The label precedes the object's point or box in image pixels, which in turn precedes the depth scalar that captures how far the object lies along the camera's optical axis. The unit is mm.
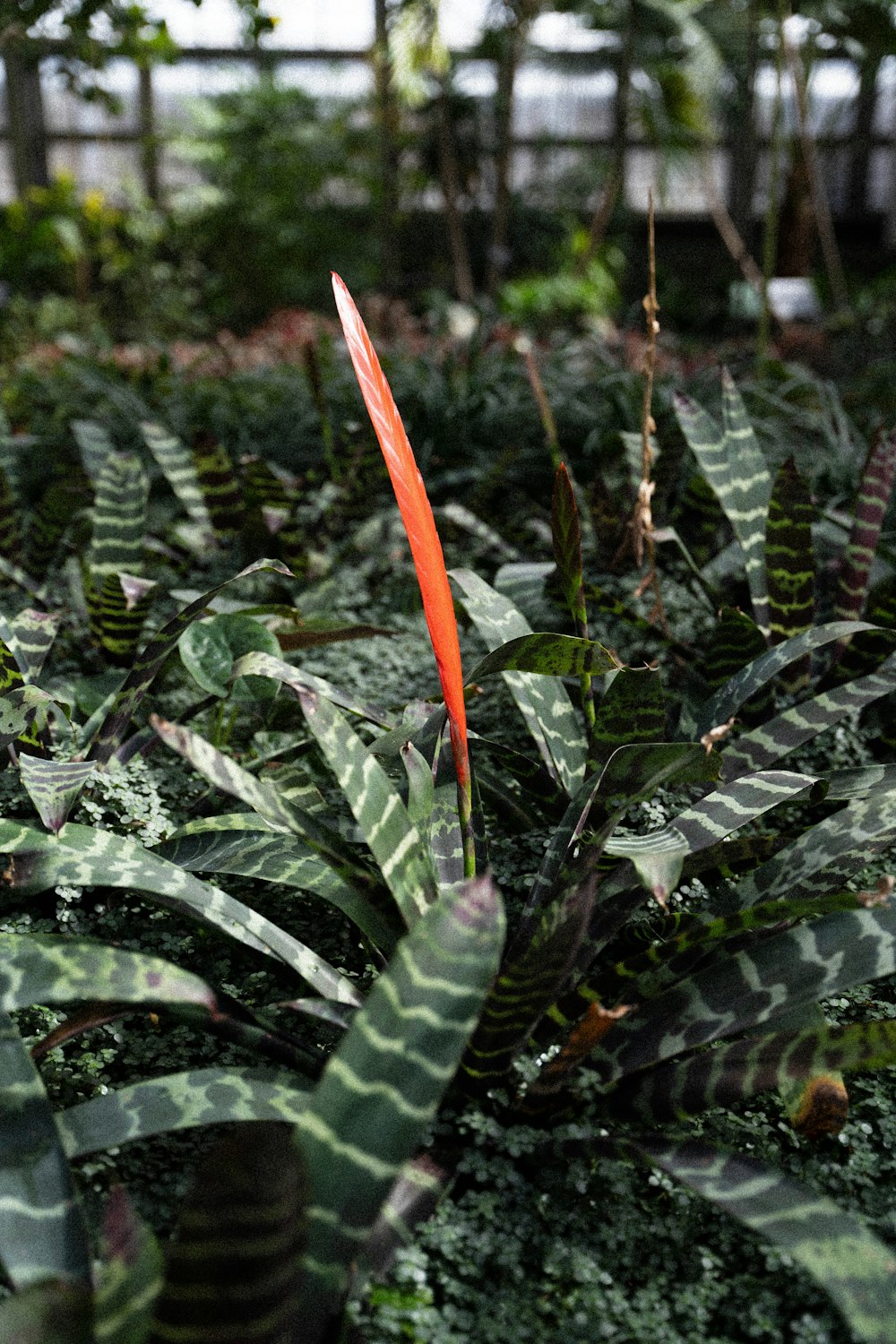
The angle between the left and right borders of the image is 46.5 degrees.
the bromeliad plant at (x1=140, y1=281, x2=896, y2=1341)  717
